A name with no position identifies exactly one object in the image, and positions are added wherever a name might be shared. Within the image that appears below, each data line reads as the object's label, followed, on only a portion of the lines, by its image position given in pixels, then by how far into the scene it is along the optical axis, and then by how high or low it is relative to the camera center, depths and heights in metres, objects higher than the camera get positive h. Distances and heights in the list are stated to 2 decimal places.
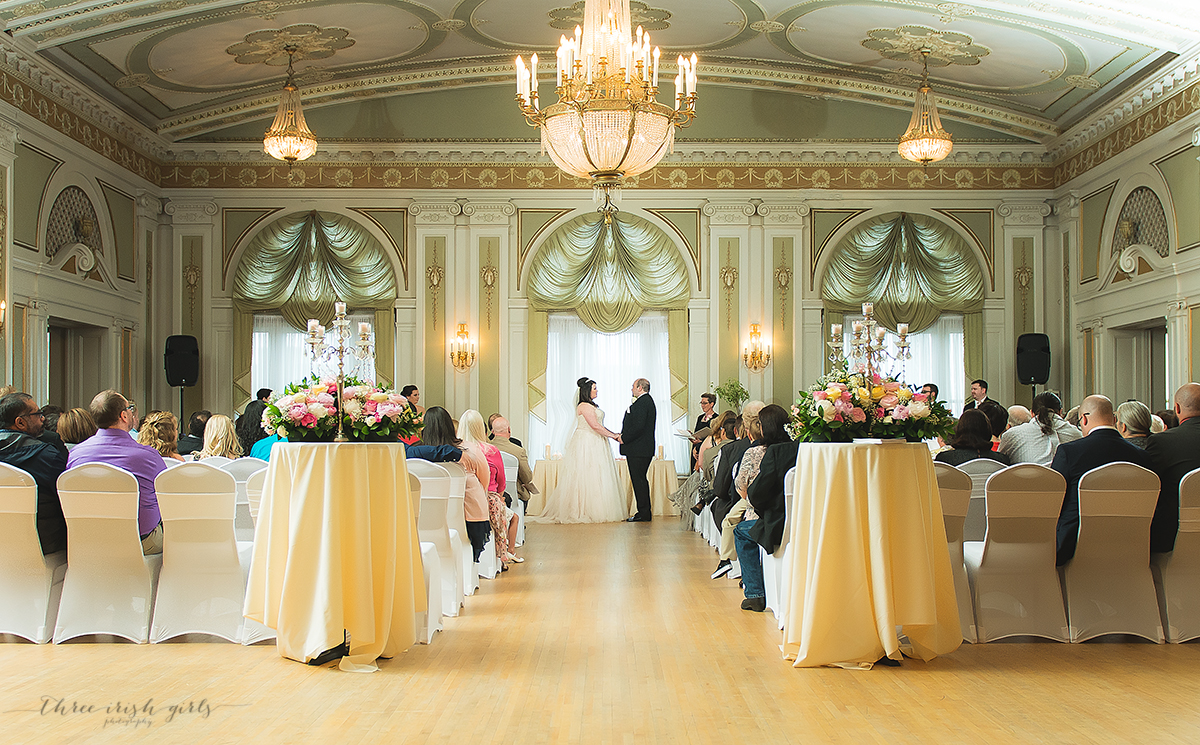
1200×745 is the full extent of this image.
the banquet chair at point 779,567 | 5.26 -1.07
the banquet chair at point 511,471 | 8.42 -0.80
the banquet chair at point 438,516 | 5.74 -0.80
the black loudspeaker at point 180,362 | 11.74 +0.17
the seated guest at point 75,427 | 5.68 -0.27
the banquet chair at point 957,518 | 5.04 -0.72
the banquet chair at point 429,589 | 5.06 -1.10
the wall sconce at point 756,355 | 12.18 +0.22
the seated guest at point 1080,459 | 5.07 -0.45
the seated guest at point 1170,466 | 5.05 -0.48
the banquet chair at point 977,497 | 5.47 -0.68
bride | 11.00 -1.14
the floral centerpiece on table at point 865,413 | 4.63 -0.18
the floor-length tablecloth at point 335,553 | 4.52 -0.79
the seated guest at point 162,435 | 5.82 -0.34
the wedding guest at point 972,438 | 5.89 -0.38
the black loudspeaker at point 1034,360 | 11.63 +0.13
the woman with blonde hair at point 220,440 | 6.59 -0.41
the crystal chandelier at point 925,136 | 10.30 +2.38
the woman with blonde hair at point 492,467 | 7.11 -0.65
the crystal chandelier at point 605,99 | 6.55 +1.80
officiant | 11.02 -0.44
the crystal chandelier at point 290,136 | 10.09 +2.38
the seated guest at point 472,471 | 6.41 -0.64
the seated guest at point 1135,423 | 5.75 -0.29
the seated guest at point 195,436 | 7.68 -0.47
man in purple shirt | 5.10 -0.39
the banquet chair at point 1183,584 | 5.01 -1.06
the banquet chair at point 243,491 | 5.64 -0.66
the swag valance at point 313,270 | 12.38 +1.29
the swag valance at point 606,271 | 12.41 +1.26
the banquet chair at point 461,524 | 6.27 -0.94
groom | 11.11 -0.73
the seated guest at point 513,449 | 8.51 -0.64
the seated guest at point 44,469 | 5.02 -0.45
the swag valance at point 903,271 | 12.39 +1.23
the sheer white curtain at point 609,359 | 12.66 +0.19
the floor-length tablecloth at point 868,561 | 4.50 -0.84
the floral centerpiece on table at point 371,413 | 4.66 -0.17
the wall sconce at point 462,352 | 12.16 +0.27
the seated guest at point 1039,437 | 6.69 -0.43
